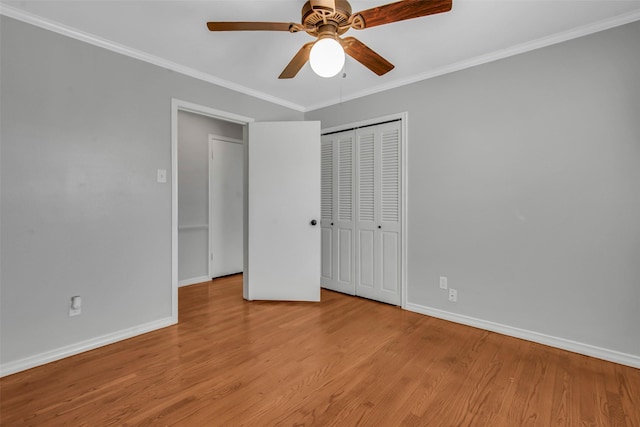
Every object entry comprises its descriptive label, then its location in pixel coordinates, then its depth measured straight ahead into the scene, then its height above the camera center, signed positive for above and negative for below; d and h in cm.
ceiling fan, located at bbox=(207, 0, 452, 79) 151 +102
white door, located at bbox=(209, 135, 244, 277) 446 +10
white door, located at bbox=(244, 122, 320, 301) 344 +1
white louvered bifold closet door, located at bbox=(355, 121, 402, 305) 323 +0
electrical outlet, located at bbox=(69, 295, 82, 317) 225 -70
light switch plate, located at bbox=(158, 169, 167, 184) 273 +32
